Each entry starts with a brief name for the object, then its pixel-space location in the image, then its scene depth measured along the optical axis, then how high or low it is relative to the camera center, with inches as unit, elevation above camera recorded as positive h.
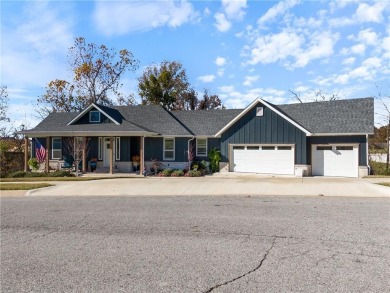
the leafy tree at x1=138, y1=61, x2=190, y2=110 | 1868.8 +312.7
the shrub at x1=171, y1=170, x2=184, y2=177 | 976.4 -71.4
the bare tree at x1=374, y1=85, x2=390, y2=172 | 1171.3 +58.3
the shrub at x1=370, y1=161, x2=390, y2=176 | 931.3 -64.4
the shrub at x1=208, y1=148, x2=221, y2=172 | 1037.0 -39.0
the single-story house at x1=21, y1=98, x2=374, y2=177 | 918.4 +29.2
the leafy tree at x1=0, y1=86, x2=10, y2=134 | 1471.5 +132.6
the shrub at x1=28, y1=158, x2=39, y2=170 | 1120.8 -50.7
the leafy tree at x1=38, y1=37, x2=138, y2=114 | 1750.7 +293.3
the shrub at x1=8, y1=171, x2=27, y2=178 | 983.5 -73.9
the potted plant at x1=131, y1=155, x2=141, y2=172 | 1091.3 -40.5
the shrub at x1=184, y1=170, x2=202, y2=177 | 964.6 -72.8
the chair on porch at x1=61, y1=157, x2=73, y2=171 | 1112.2 -53.3
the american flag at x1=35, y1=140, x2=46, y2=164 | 1171.3 -17.7
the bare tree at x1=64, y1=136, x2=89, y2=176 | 1010.1 -1.6
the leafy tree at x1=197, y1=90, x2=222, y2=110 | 2052.2 +242.9
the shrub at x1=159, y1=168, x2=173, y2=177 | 981.2 -71.3
